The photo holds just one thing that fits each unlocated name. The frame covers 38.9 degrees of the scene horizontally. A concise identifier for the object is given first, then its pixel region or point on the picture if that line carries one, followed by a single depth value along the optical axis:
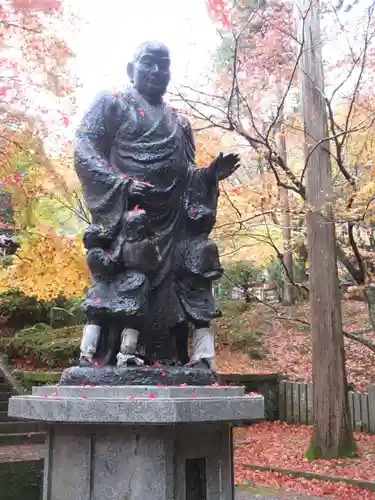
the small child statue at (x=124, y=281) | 3.94
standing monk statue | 4.02
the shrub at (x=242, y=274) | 20.80
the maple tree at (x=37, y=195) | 9.20
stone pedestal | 3.21
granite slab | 3.14
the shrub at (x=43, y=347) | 13.81
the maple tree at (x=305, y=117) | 7.78
